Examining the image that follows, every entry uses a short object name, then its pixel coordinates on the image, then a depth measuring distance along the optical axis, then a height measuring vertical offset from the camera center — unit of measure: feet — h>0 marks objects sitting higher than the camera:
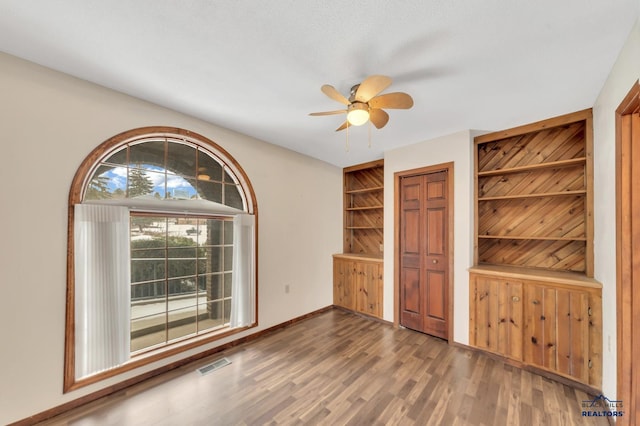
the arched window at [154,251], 6.40 -1.30
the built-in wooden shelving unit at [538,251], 7.27 -1.50
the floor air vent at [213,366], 7.93 -5.30
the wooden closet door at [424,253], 10.18 -1.83
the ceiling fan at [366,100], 5.50 +2.84
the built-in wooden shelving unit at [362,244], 12.59 -1.97
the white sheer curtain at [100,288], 6.32 -2.09
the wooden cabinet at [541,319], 7.00 -3.52
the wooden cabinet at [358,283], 12.34 -3.92
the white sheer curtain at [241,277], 9.59 -2.61
